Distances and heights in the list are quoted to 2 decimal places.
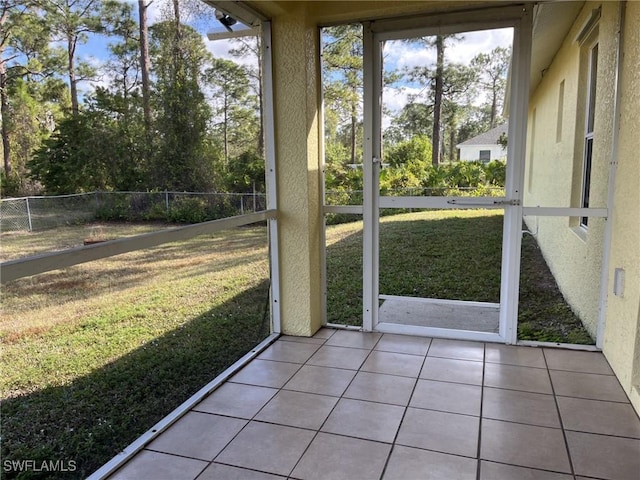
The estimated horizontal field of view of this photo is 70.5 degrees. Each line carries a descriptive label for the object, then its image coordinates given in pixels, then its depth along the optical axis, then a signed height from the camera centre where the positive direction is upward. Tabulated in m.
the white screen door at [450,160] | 3.06 +0.12
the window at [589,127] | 3.27 +0.35
